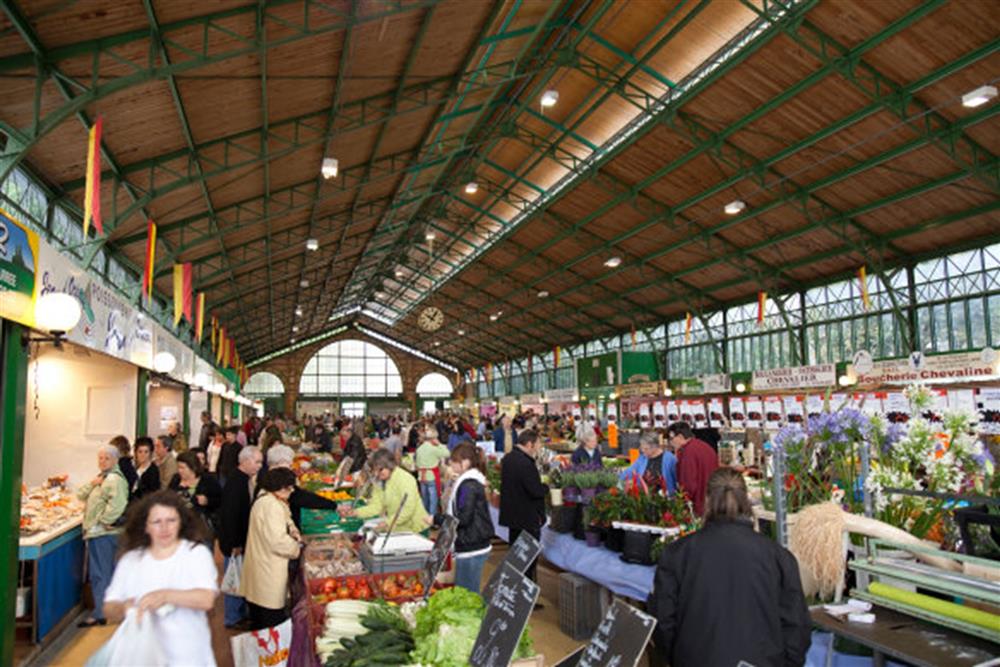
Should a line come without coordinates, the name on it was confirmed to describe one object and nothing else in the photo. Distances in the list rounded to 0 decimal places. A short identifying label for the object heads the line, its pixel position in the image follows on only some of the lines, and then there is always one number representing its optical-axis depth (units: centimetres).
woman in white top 249
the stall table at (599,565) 435
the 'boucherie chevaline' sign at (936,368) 1000
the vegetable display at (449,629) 273
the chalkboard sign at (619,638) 196
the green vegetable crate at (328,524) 590
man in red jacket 630
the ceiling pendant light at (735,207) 1312
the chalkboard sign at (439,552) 354
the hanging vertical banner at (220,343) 1857
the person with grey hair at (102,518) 568
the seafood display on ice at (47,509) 572
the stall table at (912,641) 218
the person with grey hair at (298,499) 507
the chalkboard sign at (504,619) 234
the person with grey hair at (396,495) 496
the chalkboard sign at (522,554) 281
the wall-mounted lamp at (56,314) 460
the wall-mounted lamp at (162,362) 863
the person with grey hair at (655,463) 642
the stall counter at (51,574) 520
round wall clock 1859
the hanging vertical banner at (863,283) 1427
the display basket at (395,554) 412
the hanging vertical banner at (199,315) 1266
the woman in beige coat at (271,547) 411
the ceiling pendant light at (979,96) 845
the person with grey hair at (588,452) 782
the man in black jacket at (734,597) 241
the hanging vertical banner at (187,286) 1058
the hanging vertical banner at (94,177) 571
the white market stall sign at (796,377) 1274
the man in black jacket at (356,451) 1070
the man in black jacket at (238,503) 517
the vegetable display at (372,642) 285
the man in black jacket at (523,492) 543
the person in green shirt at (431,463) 908
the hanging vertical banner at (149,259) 845
